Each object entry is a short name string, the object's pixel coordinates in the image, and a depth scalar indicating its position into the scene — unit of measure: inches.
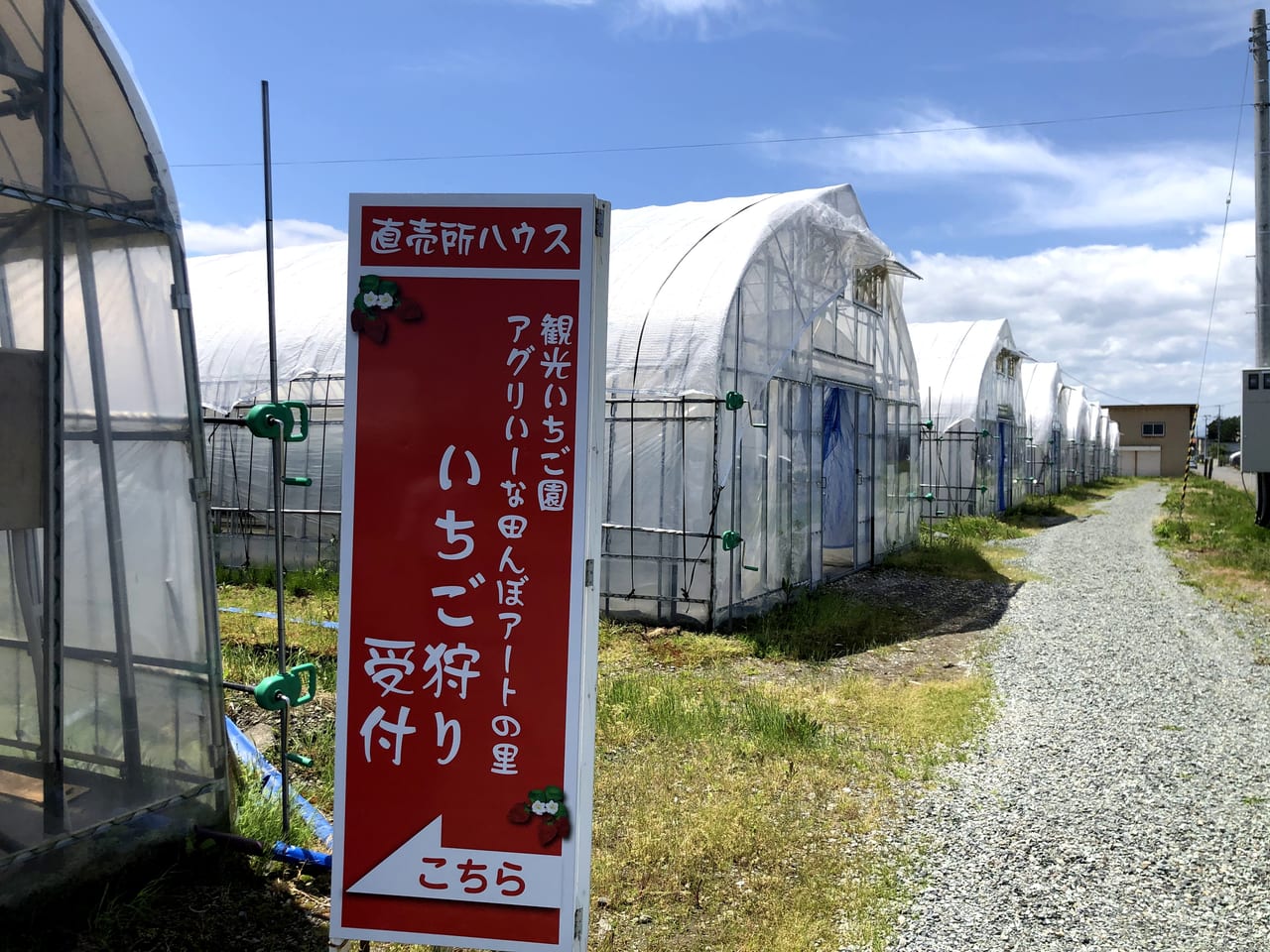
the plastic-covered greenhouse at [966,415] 807.1
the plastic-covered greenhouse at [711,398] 359.6
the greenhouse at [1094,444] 1584.6
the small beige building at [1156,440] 2272.4
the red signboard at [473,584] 108.0
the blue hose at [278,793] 148.0
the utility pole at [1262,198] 657.0
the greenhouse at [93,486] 129.7
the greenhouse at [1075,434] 1364.4
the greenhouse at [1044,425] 1118.6
